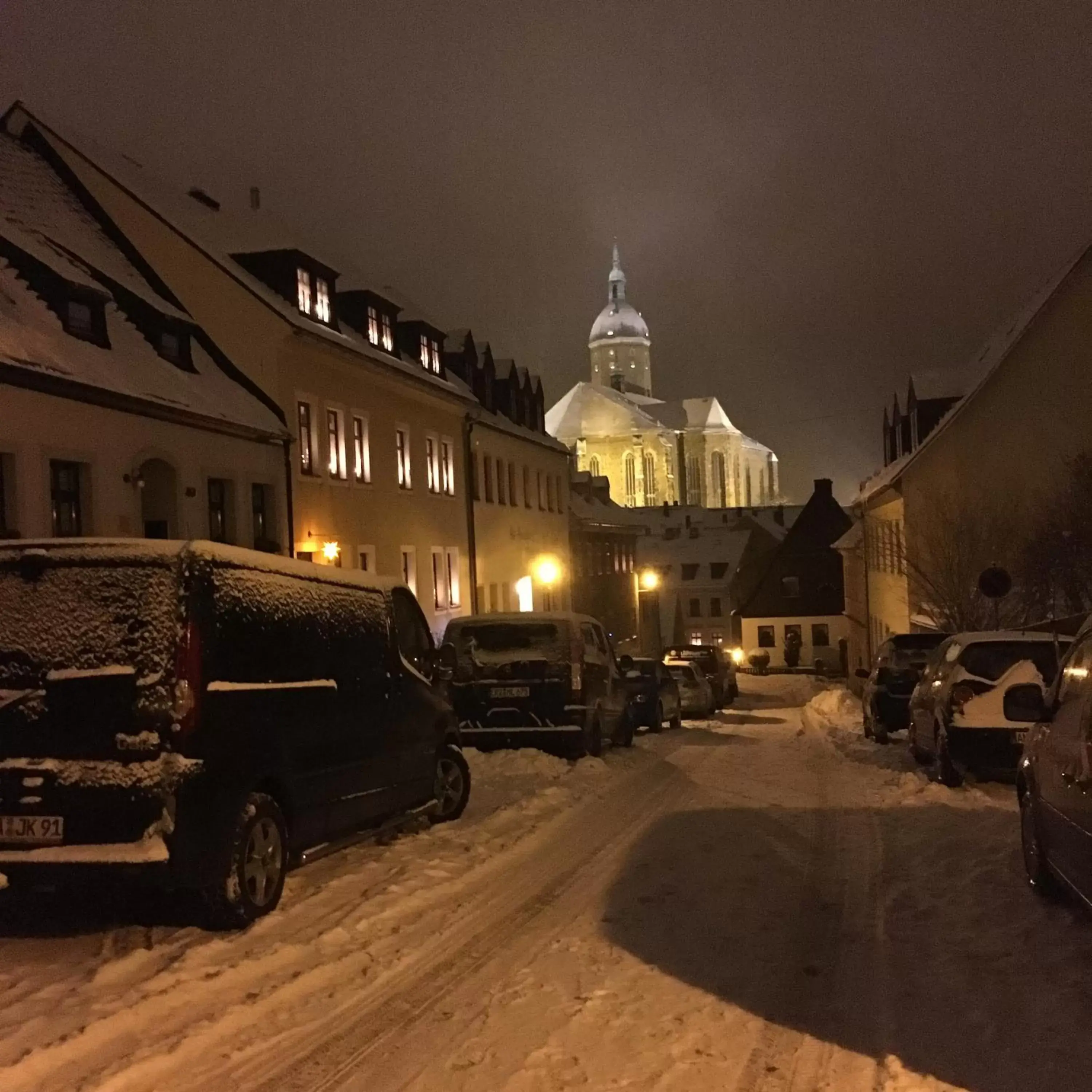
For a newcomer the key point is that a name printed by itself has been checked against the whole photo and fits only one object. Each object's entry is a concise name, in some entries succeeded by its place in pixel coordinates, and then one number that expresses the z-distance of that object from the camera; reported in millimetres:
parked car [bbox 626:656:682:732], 20969
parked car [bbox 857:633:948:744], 17828
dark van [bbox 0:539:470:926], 6180
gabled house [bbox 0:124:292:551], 16328
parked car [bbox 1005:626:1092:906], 5844
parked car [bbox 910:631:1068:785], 11711
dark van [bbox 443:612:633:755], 14078
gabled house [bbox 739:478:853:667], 68875
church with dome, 120875
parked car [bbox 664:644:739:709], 36594
